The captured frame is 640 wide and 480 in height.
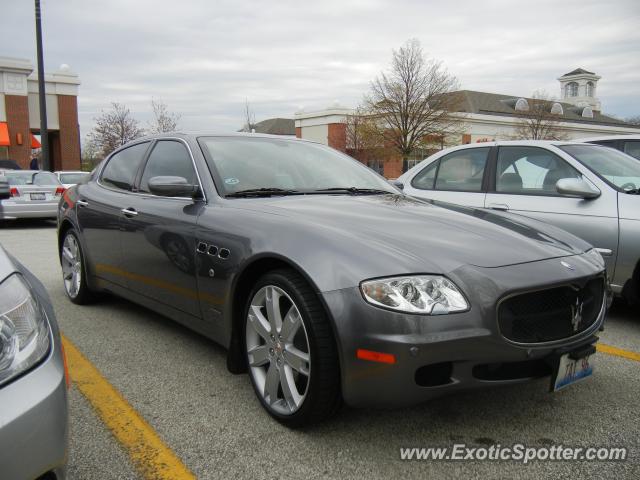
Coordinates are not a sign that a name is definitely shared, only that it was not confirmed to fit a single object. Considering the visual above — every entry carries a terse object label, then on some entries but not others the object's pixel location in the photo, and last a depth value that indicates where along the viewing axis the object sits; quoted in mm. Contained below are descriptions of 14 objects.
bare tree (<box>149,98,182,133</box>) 43200
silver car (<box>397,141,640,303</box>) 4195
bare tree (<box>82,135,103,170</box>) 44072
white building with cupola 52031
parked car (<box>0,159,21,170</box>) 25219
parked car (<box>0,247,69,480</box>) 1454
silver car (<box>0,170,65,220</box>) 12180
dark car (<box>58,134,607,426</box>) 2193
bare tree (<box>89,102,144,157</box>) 39656
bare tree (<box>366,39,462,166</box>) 39406
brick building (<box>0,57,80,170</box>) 31562
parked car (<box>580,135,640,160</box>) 6652
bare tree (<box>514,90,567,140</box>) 54500
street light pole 17203
